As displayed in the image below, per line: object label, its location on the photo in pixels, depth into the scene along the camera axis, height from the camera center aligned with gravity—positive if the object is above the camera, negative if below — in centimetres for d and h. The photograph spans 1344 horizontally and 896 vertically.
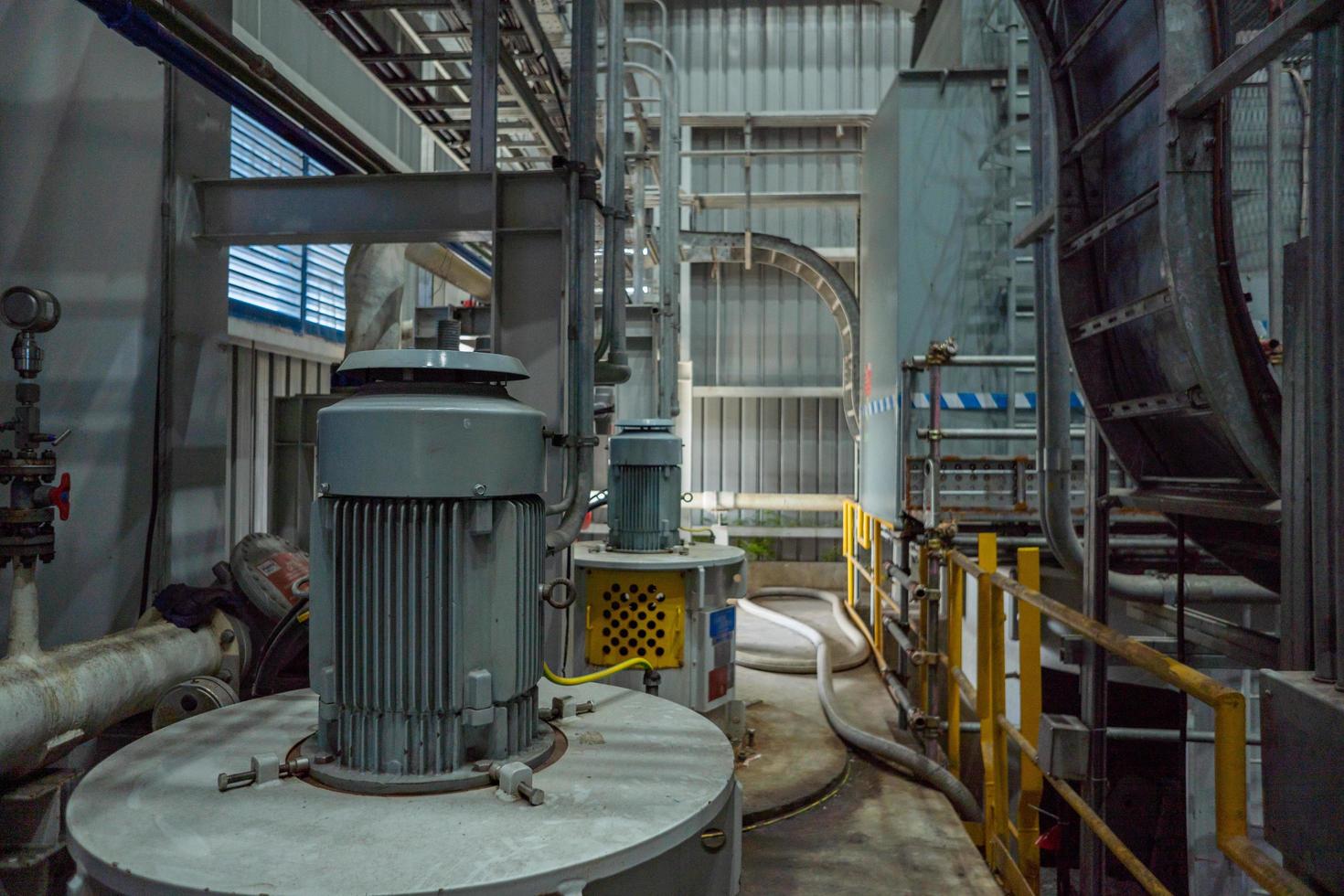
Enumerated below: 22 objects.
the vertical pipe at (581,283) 341 +77
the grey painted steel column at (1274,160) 263 +101
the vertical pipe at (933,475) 435 -3
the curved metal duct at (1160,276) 214 +58
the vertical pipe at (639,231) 745 +212
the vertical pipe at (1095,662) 290 -69
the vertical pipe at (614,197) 430 +140
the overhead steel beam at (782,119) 1038 +439
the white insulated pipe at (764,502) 1046 -44
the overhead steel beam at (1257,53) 136 +81
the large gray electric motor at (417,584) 146 -22
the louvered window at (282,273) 549 +138
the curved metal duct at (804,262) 966 +241
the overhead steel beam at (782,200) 976 +321
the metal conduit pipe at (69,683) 226 -67
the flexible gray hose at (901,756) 387 -148
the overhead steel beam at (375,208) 350 +108
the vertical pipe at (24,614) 238 -45
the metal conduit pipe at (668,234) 735 +206
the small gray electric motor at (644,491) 461 -14
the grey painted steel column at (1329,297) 132 +29
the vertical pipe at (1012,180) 671 +238
